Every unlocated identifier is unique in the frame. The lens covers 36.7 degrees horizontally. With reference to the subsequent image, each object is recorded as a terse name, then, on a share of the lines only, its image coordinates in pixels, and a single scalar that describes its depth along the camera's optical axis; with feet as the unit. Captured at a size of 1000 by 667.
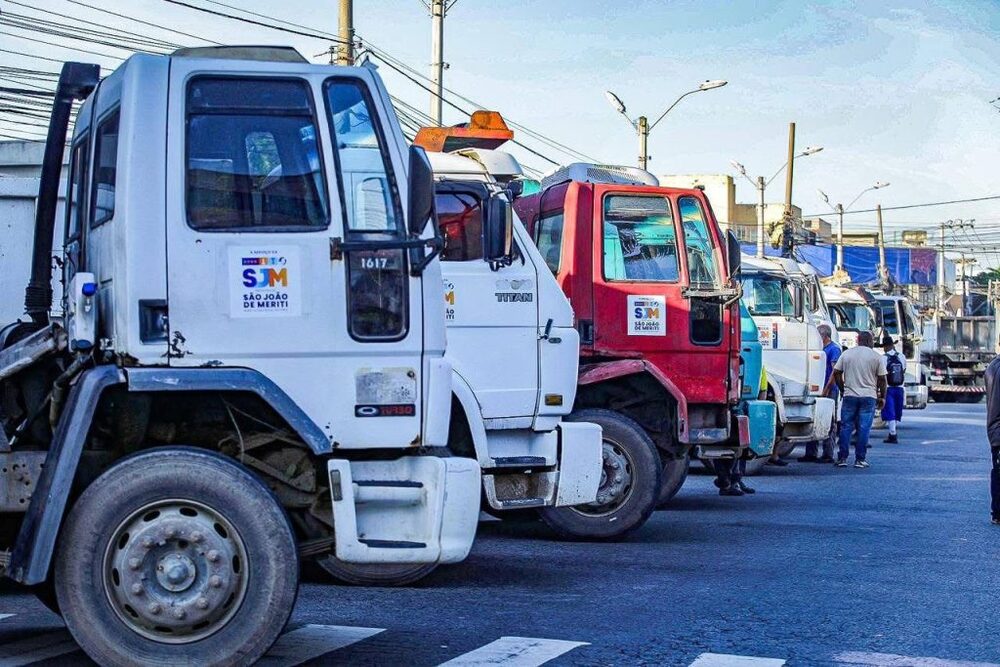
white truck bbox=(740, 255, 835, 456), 63.57
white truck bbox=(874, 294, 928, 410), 114.62
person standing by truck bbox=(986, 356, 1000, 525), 43.57
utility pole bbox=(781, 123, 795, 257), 126.66
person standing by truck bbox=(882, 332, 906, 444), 84.79
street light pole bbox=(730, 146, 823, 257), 153.58
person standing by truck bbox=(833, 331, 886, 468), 68.39
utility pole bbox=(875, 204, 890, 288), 208.16
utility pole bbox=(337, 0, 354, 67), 65.36
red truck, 41.22
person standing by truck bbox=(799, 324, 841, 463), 69.97
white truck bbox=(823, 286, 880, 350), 101.96
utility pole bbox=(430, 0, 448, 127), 80.94
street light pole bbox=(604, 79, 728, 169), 111.61
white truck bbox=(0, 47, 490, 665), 20.51
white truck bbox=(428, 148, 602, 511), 33.14
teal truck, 45.78
